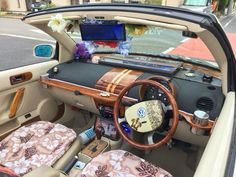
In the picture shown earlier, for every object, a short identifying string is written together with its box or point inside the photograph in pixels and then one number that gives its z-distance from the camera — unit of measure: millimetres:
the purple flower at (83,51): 1918
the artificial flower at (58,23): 1381
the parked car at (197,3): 10278
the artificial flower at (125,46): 1579
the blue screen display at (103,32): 1427
